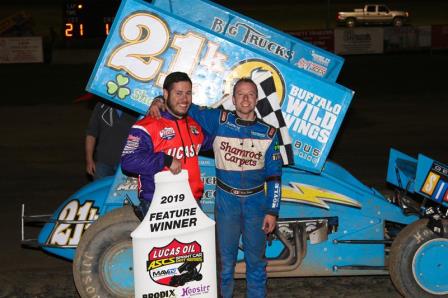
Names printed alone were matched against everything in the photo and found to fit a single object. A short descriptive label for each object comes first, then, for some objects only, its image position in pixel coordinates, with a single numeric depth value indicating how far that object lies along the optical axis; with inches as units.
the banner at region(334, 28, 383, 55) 1030.4
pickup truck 1478.8
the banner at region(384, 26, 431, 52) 1042.1
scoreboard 938.1
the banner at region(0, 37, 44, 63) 960.3
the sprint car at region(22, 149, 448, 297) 222.2
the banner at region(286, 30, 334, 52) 1039.0
